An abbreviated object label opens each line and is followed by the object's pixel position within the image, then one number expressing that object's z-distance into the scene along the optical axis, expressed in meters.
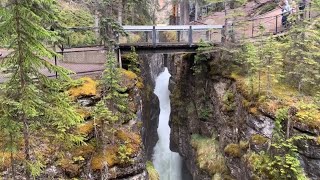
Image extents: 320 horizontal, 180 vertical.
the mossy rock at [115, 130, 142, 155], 11.12
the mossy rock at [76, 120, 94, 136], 10.47
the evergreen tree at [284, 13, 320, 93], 12.85
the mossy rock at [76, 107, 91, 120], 10.96
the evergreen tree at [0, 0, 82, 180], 6.10
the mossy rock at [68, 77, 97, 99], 11.45
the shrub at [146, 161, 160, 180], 13.73
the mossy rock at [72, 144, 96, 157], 10.20
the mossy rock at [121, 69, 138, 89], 12.95
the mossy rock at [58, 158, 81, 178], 9.73
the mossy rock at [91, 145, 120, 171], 10.24
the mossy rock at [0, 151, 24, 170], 8.78
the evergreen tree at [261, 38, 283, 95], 12.98
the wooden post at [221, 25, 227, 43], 16.65
